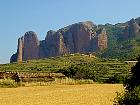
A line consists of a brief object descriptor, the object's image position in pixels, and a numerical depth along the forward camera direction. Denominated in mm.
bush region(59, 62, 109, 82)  91875
